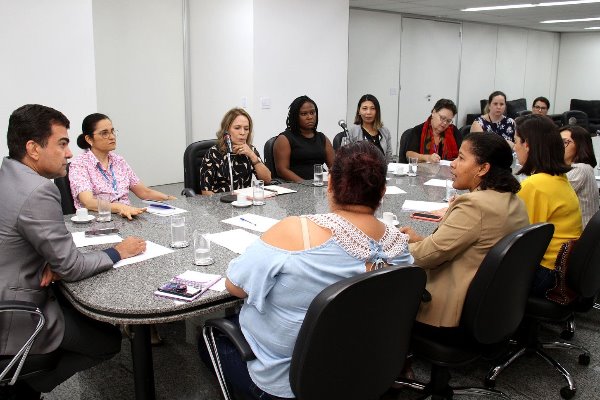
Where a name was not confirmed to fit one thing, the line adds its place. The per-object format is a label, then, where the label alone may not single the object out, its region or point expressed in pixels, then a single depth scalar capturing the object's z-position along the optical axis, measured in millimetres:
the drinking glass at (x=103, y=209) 2609
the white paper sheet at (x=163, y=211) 2780
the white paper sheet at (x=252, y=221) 2557
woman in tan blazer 1955
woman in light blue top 1466
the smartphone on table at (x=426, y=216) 2744
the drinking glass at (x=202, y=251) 2041
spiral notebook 1732
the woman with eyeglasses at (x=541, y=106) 6602
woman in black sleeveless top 4184
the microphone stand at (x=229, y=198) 3088
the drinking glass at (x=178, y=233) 2225
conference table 1677
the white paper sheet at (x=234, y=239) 2254
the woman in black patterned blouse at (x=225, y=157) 3625
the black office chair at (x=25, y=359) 1706
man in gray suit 1804
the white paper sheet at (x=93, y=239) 2270
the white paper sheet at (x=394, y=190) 3469
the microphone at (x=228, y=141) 3363
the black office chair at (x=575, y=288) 2254
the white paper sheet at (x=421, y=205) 2994
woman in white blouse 3004
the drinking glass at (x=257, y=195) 3078
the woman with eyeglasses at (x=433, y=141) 4832
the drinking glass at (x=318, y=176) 3689
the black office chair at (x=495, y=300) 1834
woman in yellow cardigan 2441
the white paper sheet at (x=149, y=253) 2040
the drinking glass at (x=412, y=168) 4148
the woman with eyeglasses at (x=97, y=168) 2938
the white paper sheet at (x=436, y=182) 3787
